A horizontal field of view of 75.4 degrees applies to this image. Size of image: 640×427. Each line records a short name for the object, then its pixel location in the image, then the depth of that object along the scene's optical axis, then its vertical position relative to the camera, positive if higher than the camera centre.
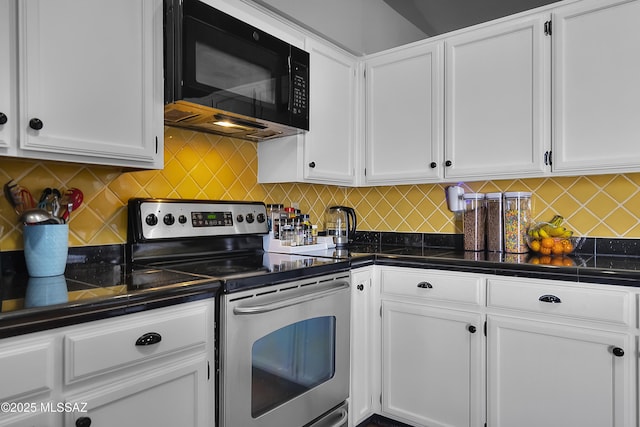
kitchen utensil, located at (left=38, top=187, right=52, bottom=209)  1.49 +0.05
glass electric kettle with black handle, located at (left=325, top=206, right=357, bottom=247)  2.62 -0.08
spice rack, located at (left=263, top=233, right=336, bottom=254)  2.19 -0.20
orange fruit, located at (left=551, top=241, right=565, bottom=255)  2.06 -0.18
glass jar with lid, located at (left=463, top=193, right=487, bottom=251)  2.34 -0.06
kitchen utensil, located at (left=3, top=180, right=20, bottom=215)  1.44 +0.06
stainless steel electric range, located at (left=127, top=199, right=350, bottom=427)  1.39 -0.37
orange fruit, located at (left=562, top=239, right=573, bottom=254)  2.06 -0.18
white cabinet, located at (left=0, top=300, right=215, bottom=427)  0.95 -0.43
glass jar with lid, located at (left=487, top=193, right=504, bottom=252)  2.25 -0.07
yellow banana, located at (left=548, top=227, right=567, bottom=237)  2.09 -0.10
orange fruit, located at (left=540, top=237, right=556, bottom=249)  2.07 -0.16
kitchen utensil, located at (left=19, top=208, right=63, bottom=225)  1.32 -0.02
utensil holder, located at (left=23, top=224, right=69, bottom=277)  1.37 -0.12
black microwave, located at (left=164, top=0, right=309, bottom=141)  1.58 +0.57
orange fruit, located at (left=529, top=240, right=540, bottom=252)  2.15 -0.18
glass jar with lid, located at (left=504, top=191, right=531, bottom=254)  2.18 -0.05
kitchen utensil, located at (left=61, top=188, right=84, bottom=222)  1.55 +0.04
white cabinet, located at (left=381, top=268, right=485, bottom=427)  1.88 -0.66
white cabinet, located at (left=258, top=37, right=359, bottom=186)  2.25 +0.43
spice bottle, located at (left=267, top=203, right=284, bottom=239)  2.29 -0.04
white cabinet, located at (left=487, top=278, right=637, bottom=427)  1.55 -0.58
